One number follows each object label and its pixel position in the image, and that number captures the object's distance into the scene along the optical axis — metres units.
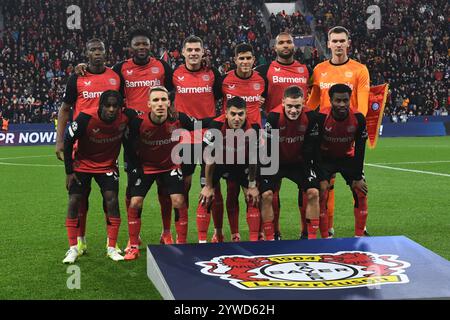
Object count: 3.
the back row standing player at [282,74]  7.07
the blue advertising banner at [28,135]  24.31
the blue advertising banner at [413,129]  27.05
